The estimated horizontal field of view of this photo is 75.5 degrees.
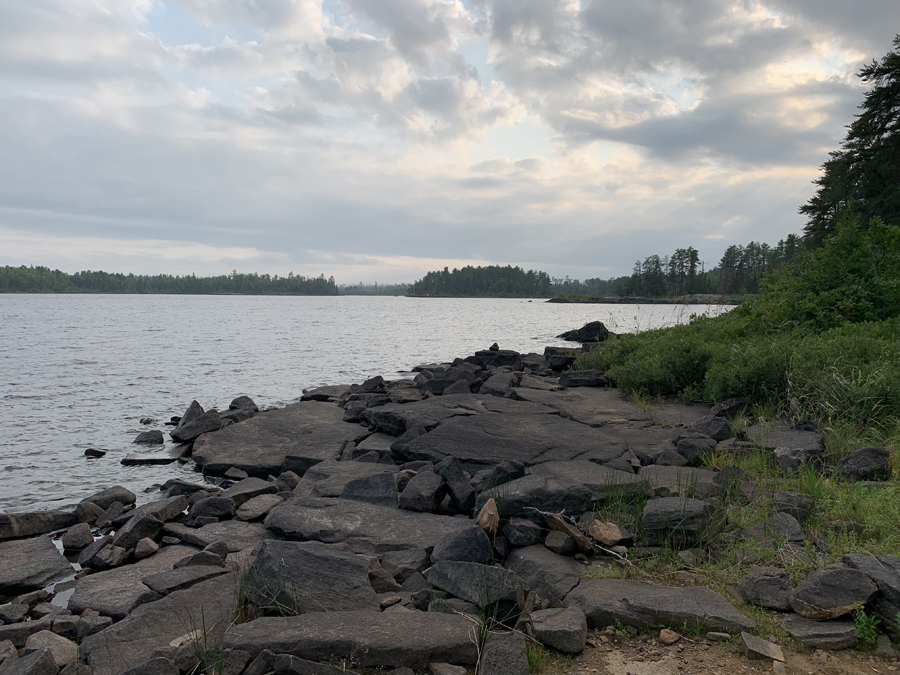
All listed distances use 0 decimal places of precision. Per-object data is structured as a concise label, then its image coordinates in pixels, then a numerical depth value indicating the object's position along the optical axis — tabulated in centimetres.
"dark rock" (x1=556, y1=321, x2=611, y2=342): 3218
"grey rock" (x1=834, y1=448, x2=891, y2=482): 566
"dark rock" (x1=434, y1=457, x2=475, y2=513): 593
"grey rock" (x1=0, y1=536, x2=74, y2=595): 552
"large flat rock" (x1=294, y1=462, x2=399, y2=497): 714
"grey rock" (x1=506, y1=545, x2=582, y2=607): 414
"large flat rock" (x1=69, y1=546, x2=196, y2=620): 470
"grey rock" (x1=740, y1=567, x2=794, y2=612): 373
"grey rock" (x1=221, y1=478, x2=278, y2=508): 731
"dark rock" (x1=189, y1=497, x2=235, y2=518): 684
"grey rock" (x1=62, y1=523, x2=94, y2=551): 648
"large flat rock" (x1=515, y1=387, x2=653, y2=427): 1006
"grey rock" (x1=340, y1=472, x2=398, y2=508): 637
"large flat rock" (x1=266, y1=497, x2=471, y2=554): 539
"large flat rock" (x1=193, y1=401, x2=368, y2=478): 920
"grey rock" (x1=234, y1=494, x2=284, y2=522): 683
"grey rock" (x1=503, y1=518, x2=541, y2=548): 479
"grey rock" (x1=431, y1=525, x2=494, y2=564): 460
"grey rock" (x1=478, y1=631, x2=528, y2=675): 317
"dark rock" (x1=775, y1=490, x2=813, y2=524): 496
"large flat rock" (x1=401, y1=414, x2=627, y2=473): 739
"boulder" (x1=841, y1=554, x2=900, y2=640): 336
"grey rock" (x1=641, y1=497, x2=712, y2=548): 475
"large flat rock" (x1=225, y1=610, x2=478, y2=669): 329
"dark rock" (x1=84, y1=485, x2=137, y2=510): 777
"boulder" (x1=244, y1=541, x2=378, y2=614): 391
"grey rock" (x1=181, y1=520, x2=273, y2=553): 600
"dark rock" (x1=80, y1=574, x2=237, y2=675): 367
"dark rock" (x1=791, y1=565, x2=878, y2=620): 344
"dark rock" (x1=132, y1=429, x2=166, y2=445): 1173
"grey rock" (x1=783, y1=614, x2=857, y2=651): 333
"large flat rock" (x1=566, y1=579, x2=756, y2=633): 355
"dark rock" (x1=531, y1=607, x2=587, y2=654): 341
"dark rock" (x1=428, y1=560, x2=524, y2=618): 374
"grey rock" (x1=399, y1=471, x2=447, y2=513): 598
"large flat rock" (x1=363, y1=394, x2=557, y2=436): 968
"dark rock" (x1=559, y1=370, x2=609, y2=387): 1438
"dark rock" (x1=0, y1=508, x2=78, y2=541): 671
